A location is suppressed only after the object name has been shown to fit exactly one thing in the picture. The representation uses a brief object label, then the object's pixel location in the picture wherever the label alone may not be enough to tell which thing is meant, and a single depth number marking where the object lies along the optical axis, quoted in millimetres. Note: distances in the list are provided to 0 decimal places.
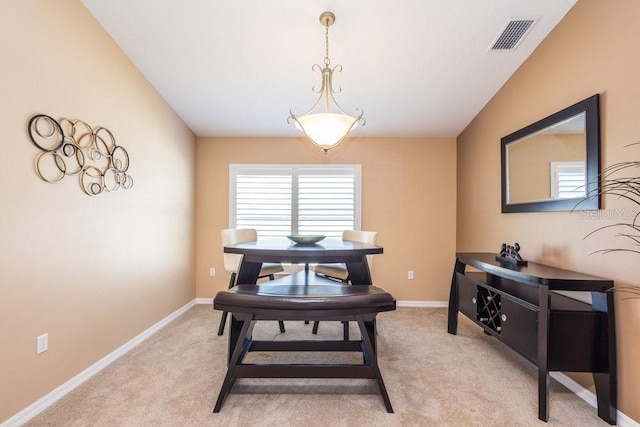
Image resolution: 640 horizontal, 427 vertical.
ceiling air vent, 2197
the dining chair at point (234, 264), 2936
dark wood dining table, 1949
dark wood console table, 1675
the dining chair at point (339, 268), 2941
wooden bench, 1673
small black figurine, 2254
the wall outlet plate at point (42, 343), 1771
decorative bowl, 2412
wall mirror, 1906
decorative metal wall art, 1789
